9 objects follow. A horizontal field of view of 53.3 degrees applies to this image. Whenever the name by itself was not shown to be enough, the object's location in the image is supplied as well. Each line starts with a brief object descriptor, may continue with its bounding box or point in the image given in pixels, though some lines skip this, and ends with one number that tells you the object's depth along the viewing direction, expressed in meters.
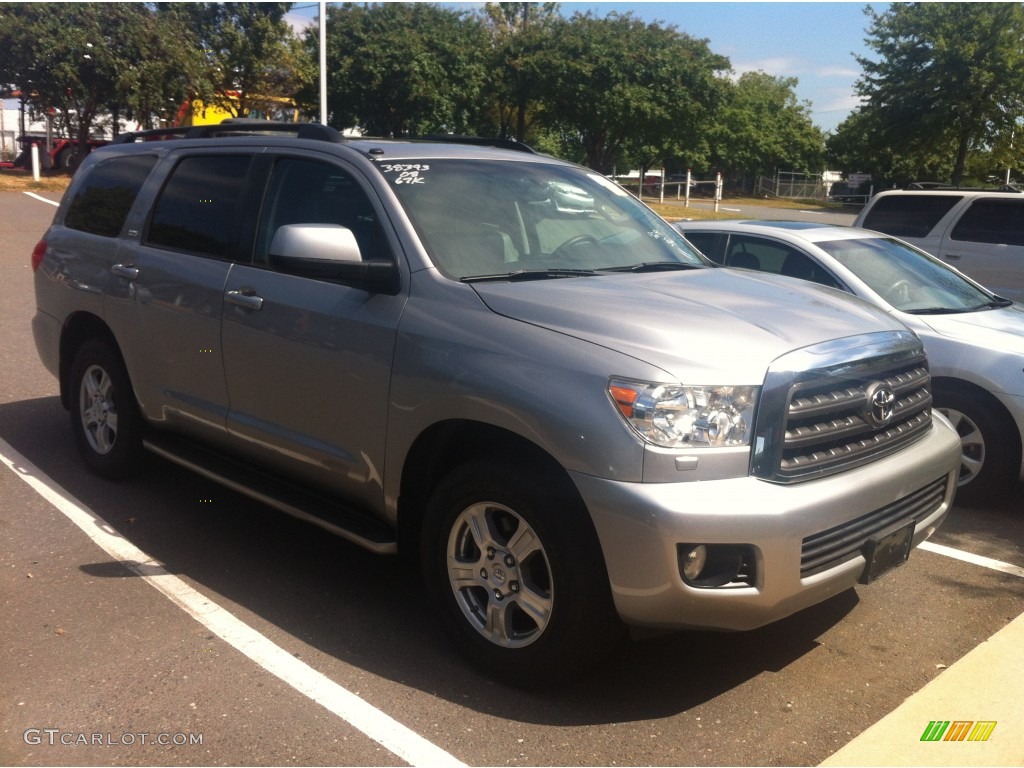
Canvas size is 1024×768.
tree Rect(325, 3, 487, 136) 39.59
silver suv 3.30
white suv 10.12
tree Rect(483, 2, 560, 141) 40.66
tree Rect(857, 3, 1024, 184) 29.16
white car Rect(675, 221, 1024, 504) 5.77
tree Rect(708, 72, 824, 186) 62.81
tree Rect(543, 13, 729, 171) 39.66
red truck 37.19
